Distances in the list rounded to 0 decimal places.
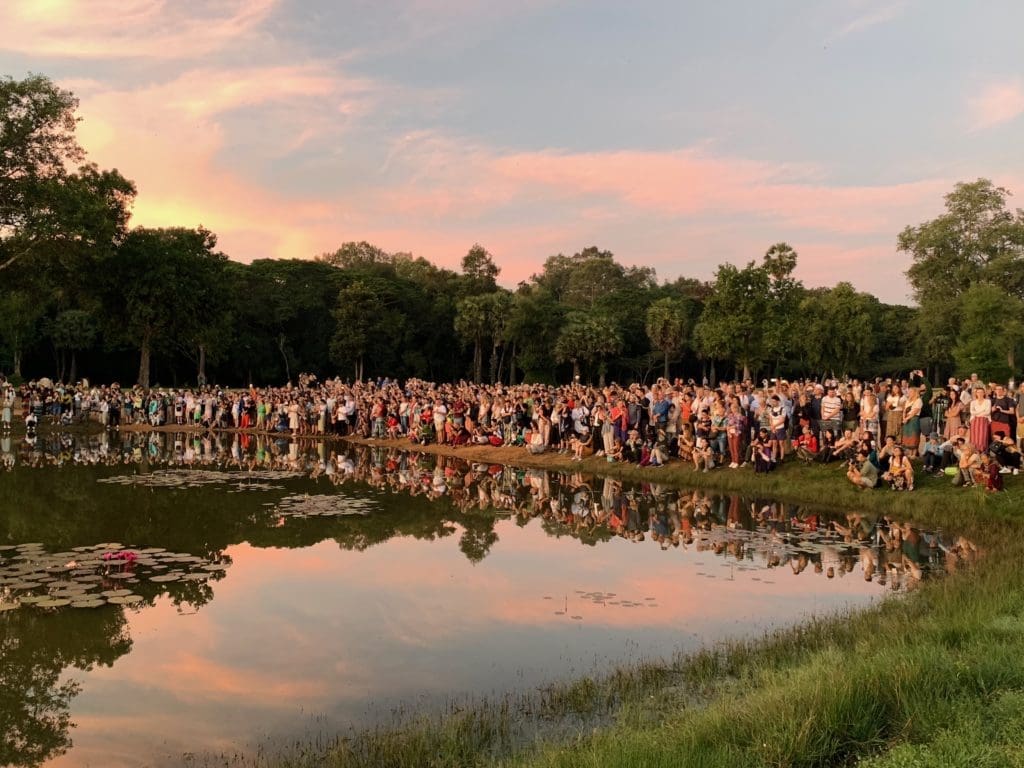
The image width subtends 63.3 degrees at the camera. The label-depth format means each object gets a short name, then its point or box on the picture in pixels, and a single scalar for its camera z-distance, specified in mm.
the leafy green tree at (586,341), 66312
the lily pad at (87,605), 9172
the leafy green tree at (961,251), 53312
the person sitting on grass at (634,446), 22047
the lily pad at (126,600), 9414
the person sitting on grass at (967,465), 15961
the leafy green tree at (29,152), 34625
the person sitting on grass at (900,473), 16609
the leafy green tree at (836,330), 63438
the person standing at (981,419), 16125
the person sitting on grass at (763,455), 19258
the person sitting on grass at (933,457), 17125
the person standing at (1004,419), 15851
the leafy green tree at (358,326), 62656
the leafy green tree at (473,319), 66438
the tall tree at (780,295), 48656
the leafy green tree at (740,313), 49000
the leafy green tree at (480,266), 76812
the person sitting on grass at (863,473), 17016
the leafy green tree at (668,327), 66625
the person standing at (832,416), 19422
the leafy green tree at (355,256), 97075
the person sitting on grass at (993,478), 15266
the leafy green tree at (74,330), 57688
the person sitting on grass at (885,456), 17203
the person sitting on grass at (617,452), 22375
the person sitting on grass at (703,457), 20375
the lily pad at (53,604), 9094
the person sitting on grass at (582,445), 23547
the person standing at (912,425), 17828
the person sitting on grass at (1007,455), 15851
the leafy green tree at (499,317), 66500
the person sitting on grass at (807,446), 19203
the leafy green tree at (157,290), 46375
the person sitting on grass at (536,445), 24766
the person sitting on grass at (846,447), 18250
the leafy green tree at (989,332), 46219
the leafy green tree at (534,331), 66250
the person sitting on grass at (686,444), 21203
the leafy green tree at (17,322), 45231
